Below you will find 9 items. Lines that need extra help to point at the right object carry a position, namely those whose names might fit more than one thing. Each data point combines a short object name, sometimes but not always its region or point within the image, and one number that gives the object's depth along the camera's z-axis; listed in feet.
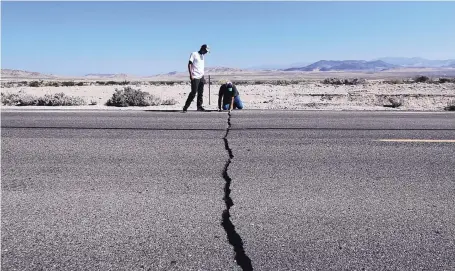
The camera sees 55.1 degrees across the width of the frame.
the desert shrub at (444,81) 156.61
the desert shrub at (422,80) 166.36
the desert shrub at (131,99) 49.17
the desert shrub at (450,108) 42.47
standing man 36.45
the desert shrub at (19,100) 51.37
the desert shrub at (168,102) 55.47
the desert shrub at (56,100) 48.65
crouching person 38.60
